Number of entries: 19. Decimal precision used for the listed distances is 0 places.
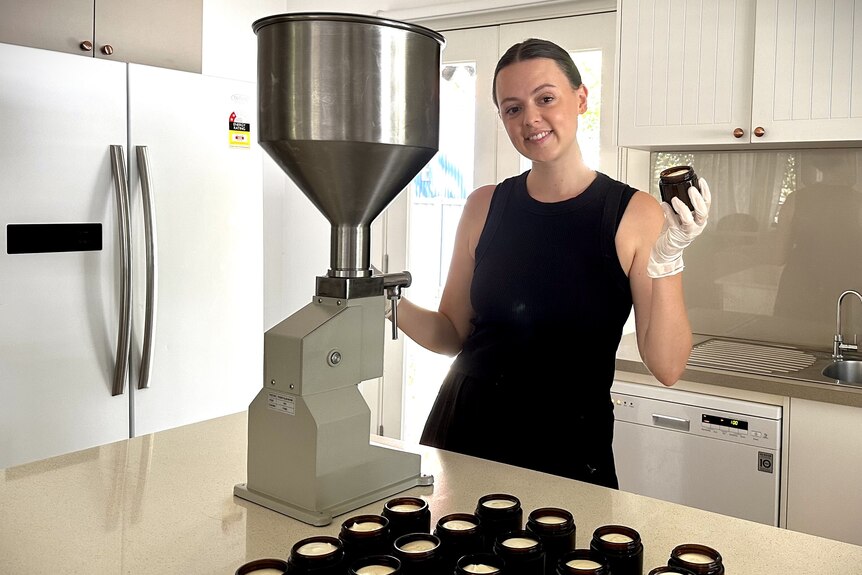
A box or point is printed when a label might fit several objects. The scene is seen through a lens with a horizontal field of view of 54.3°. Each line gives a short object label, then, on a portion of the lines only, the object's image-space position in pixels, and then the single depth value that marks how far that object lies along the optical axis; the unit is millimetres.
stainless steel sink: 2659
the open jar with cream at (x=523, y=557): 1014
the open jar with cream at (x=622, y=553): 1032
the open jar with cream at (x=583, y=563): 969
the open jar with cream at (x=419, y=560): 1036
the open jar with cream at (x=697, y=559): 1014
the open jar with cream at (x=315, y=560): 1022
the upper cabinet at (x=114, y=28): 3049
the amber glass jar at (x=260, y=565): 1037
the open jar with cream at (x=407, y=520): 1170
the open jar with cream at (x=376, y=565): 1012
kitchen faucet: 2754
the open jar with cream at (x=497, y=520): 1146
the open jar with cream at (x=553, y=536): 1089
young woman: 1717
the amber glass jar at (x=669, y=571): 988
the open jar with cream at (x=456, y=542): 1086
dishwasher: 2453
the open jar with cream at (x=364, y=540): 1092
